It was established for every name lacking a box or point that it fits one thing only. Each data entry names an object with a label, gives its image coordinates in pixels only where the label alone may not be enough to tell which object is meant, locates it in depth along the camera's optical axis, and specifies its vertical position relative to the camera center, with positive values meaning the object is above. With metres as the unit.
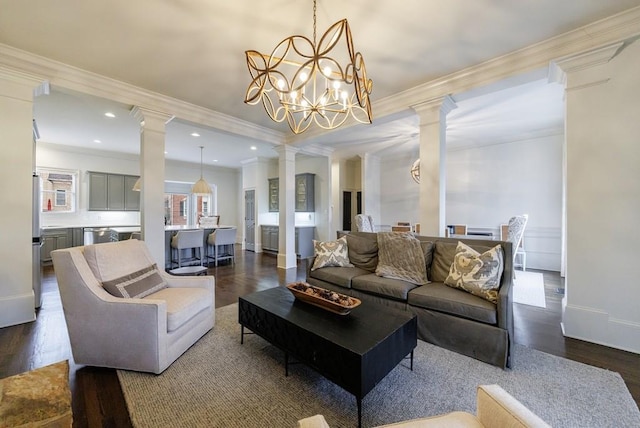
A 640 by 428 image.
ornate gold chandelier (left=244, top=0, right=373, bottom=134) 1.93 +1.18
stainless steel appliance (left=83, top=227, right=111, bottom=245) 5.53 -0.56
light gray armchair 1.95 -0.86
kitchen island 5.38 -0.57
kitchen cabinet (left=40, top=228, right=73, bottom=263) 5.95 -0.71
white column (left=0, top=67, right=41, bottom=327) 2.80 +0.16
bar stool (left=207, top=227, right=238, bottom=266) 5.80 -0.79
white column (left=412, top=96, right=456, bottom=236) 3.39 +0.65
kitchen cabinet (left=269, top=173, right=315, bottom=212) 7.23 +0.52
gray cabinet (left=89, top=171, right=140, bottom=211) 6.83 +0.48
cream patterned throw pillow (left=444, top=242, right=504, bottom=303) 2.29 -0.57
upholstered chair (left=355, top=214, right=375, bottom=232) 5.02 -0.24
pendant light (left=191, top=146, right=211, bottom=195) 6.54 +0.57
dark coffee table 1.52 -0.86
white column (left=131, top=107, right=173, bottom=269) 3.67 +0.46
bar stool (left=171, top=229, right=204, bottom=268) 5.16 -0.66
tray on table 1.97 -0.71
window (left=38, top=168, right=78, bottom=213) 6.32 +0.51
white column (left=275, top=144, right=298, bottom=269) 5.74 +0.11
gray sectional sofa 2.10 -0.85
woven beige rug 1.58 -1.27
